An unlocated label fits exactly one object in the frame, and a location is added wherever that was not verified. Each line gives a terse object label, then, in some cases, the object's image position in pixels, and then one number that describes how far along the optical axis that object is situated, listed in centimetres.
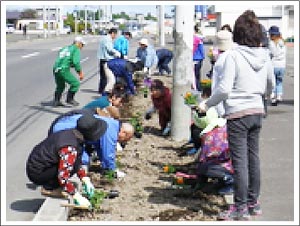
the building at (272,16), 6309
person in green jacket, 1437
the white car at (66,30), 11016
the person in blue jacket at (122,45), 1683
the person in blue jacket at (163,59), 2208
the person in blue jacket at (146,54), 1842
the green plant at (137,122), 1052
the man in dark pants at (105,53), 1556
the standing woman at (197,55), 1661
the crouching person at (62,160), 629
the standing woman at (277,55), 1406
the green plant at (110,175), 743
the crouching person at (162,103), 1045
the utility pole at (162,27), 3943
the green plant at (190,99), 861
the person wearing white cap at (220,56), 586
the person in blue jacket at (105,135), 663
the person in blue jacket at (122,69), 1473
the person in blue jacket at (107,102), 758
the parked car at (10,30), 10342
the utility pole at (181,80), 1002
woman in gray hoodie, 584
